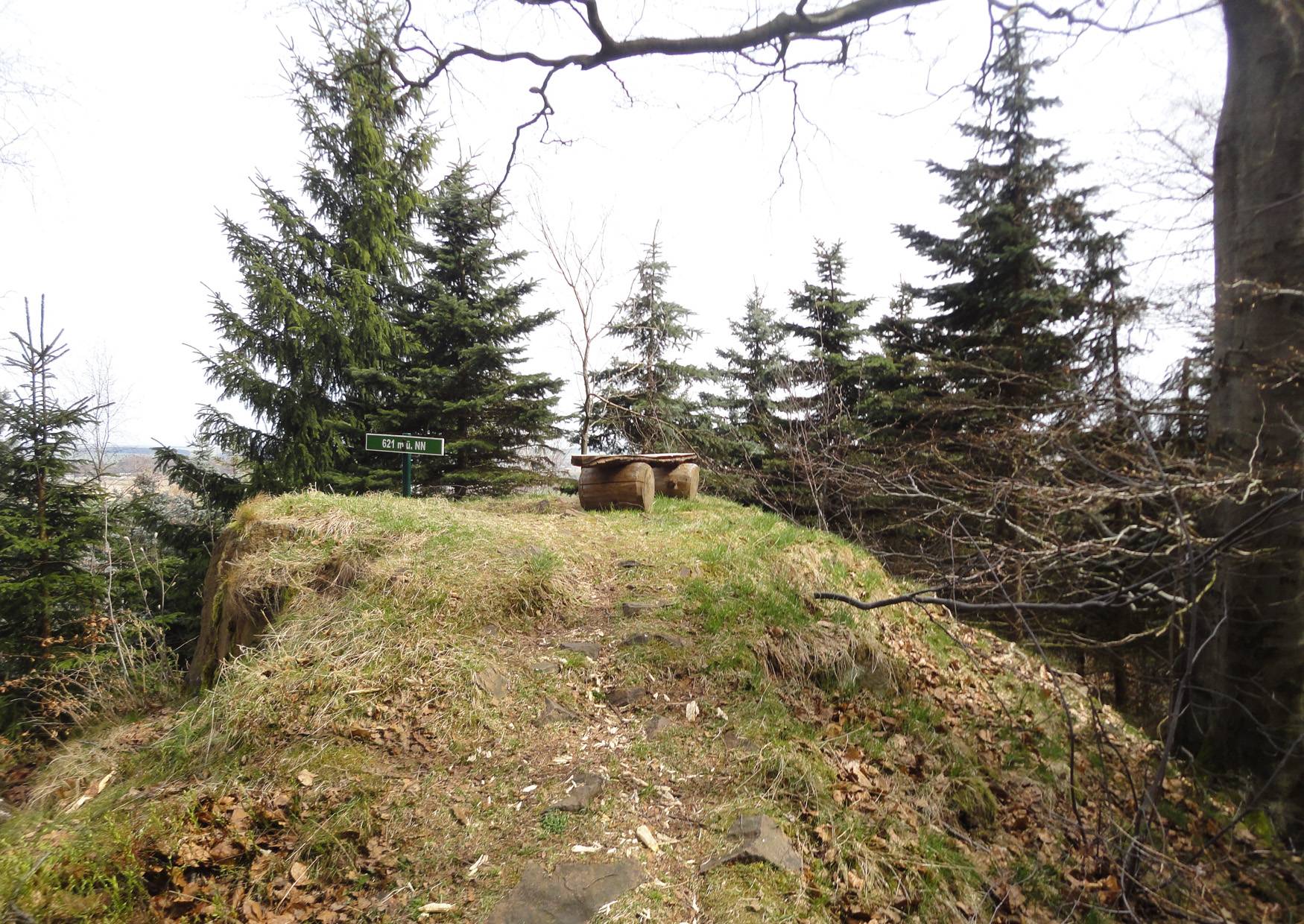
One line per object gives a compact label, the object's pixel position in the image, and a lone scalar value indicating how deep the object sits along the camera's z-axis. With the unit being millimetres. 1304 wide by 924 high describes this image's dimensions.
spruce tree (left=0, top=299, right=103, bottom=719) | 7828
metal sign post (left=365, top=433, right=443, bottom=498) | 6895
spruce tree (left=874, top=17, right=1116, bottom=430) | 9273
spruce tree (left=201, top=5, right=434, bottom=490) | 10617
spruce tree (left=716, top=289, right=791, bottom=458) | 15680
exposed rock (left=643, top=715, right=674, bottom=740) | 3292
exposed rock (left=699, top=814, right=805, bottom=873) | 2412
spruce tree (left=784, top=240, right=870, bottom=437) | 13125
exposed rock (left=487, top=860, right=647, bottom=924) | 2150
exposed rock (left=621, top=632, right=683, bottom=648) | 4113
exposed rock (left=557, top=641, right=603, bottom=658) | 4059
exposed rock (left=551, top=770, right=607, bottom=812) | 2729
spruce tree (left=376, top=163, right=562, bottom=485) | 11617
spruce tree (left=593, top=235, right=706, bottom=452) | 14019
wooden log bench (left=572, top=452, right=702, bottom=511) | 7719
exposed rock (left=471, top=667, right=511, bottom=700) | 3547
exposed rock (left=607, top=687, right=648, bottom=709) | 3600
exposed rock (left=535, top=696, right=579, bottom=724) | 3414
